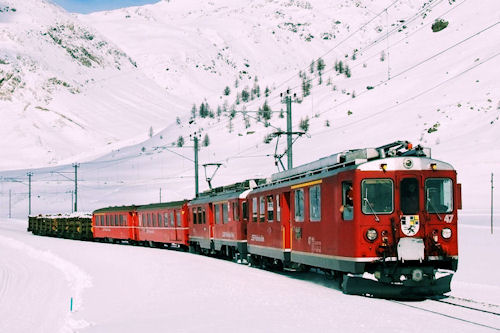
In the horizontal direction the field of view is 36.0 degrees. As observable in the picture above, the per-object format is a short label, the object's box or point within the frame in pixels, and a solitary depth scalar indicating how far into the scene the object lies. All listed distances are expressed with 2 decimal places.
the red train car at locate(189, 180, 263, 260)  27.64
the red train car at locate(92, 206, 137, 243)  46.66
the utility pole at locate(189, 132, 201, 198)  46.47
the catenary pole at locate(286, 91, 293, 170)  27.84
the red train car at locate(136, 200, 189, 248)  37.04
